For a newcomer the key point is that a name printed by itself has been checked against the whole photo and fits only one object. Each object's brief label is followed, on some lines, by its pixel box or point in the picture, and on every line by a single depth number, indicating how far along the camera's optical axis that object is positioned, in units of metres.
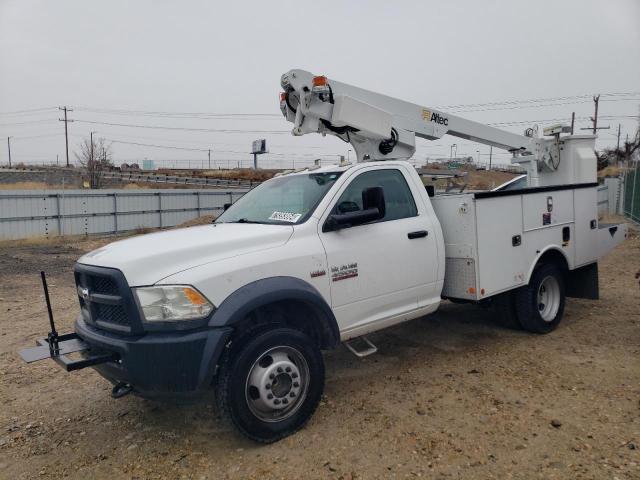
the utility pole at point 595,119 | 45.22
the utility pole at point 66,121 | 73.00
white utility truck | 3.13
